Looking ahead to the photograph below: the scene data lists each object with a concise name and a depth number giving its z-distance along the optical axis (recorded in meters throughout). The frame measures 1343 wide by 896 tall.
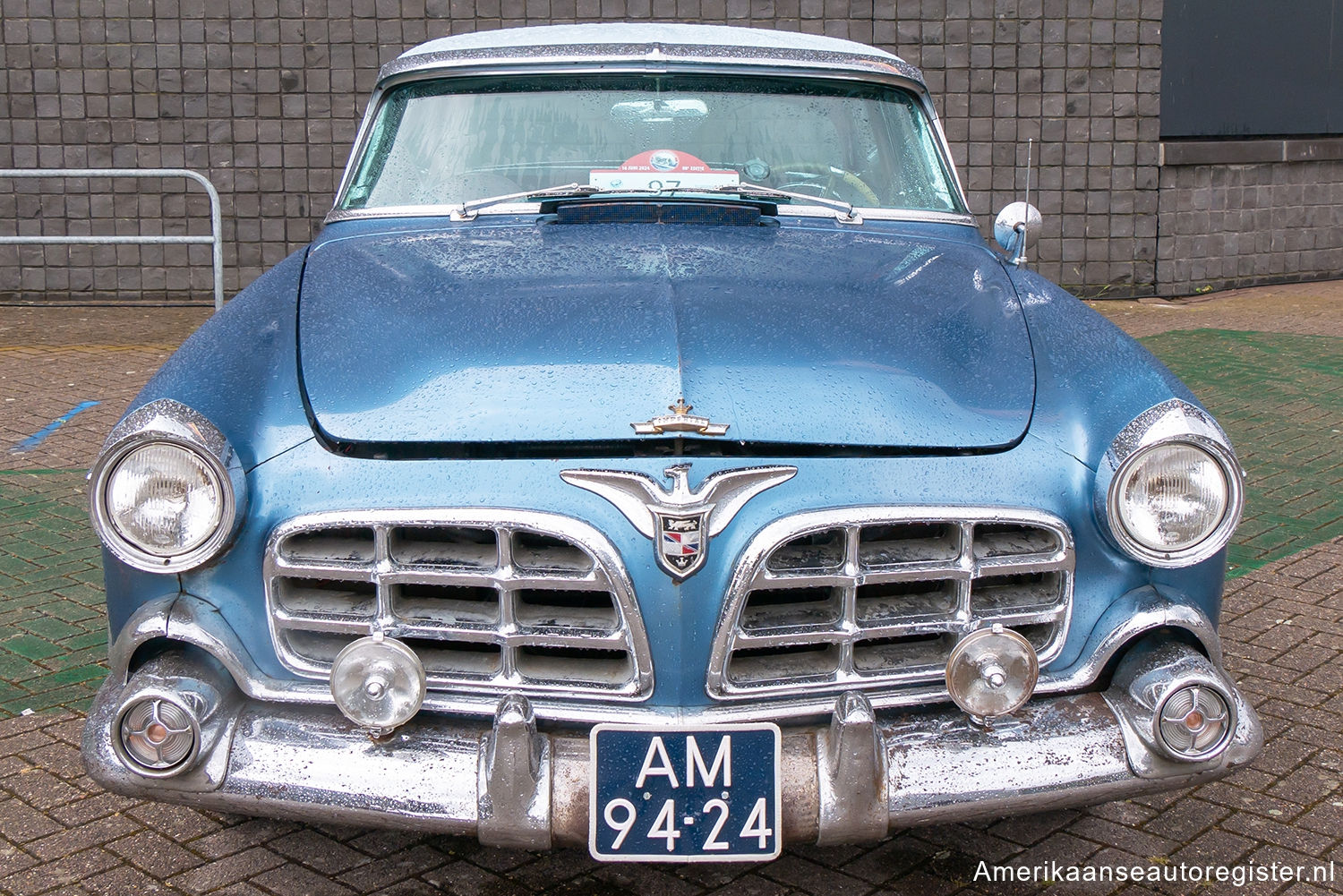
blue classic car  2.25
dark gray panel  9.65
